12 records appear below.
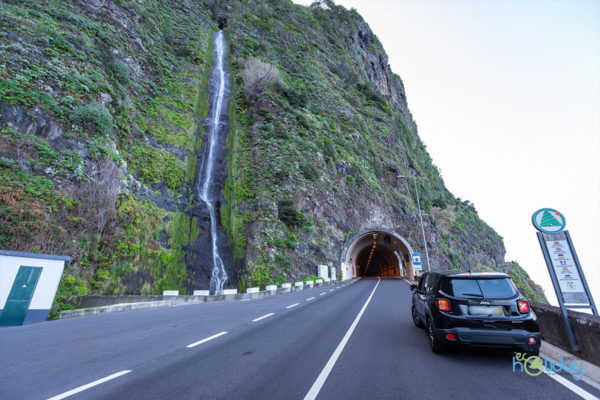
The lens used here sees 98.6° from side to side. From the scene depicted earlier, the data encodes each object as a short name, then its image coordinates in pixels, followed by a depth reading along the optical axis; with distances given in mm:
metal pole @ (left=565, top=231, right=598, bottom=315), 4762
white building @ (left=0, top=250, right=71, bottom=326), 9016
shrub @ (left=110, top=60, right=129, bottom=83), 24750
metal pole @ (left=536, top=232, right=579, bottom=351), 4505
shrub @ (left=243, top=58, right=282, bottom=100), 40188
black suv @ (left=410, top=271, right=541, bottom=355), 4328
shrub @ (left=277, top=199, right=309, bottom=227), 27797
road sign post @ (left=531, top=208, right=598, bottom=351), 4820
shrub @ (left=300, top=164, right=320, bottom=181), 32312
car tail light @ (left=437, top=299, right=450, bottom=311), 4793
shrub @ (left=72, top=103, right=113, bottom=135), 17484
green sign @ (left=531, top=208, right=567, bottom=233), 5203
